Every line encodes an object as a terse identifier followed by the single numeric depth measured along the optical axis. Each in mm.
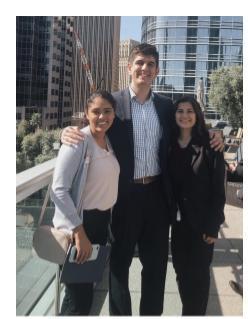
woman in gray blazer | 1594
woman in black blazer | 1813
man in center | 1847
